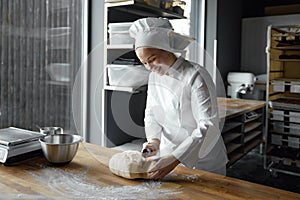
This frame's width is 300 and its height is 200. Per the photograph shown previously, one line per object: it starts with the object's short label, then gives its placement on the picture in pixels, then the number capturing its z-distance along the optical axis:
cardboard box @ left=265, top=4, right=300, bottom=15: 4.00
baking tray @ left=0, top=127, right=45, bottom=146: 1.29
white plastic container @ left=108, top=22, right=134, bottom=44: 1.72
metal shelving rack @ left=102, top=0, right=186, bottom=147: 1.73
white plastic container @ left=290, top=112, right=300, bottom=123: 2.99
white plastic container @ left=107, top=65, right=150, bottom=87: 1.67
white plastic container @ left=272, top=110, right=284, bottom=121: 3.08
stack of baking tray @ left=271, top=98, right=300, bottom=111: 3.01
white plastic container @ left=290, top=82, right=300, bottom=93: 2.99
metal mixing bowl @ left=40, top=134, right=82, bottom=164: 1.24
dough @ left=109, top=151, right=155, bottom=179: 1.12
